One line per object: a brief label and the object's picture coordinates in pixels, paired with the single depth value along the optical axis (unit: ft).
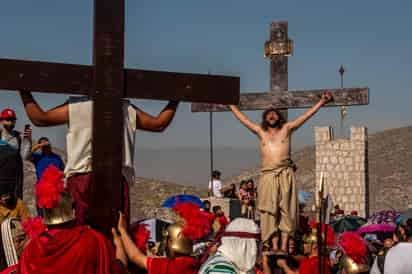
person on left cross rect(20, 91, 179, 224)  26.73
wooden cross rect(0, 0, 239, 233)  26.52
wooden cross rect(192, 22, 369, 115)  45.84
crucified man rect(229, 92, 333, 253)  44.21
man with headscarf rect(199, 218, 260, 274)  24.83
